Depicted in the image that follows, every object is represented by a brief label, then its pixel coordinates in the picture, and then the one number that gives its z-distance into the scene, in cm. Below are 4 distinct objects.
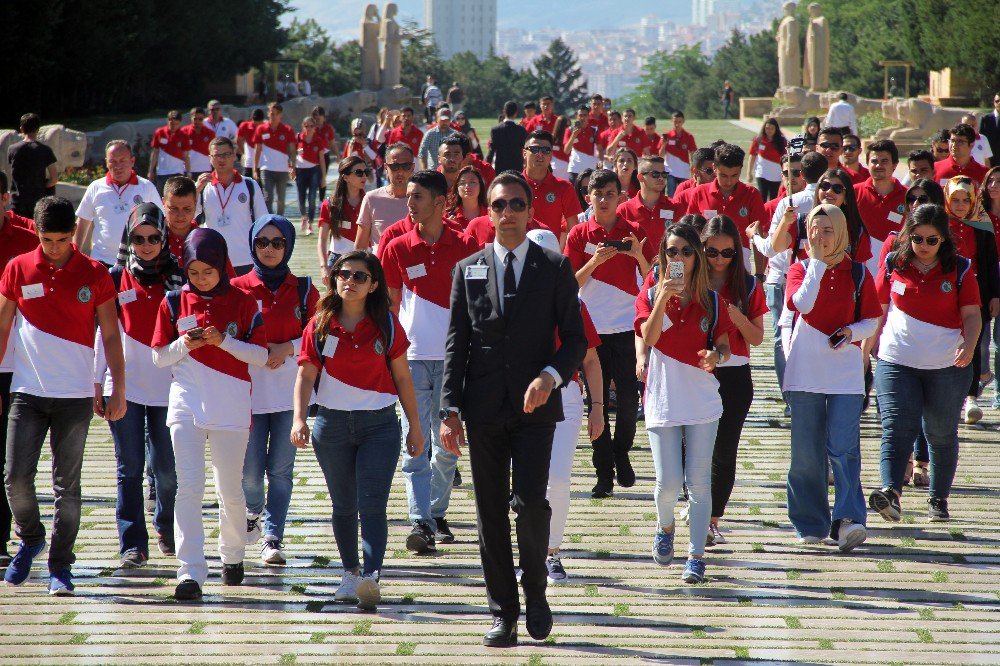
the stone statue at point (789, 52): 10637
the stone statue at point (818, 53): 10325
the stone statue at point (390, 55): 11300
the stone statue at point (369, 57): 11223
